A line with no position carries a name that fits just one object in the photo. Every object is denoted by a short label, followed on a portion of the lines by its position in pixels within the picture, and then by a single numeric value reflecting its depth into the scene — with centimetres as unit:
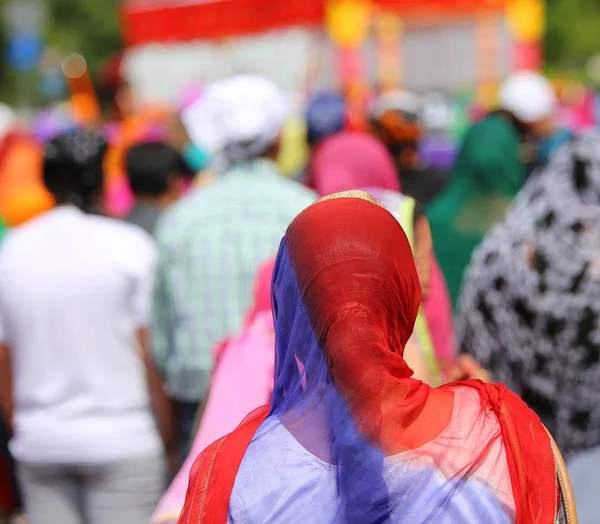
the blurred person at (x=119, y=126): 1318
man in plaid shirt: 606
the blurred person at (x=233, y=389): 420
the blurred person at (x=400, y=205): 443
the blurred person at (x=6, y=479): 679
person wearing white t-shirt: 562
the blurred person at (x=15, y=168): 1002
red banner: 2748
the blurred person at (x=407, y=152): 989
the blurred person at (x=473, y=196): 816
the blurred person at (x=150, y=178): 877
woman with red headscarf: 289
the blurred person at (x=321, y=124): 1073
